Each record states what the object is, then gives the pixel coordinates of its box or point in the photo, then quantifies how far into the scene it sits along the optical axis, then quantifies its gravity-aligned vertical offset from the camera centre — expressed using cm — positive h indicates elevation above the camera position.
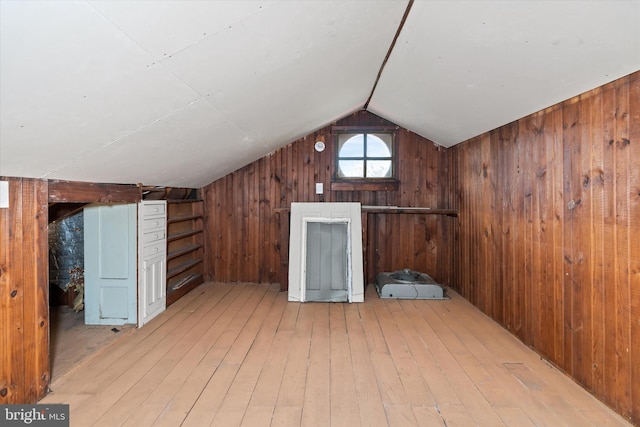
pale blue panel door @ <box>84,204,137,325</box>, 325 -43
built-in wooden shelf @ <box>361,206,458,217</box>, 442 +5
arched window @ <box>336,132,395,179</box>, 491 +78
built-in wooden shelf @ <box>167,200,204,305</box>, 412 -39
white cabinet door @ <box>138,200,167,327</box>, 329 -42
